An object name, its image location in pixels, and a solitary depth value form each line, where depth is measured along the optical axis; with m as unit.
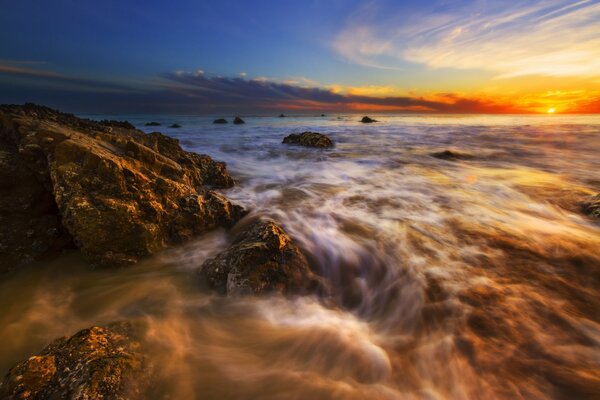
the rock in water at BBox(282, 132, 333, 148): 15.52
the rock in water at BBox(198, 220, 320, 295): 3.22
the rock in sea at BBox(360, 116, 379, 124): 41.33
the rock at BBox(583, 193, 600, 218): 5.40
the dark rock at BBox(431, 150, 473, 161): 12.25
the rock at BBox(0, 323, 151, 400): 1.74
